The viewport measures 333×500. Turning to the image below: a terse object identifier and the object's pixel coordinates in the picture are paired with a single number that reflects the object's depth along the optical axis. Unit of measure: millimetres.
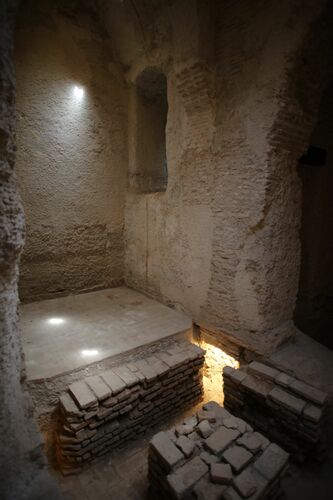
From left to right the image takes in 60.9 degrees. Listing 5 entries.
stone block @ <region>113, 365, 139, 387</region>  3173
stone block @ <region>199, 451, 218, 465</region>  2332
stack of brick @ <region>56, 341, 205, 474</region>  2863
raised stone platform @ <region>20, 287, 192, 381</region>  3316
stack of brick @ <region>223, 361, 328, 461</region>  2908
